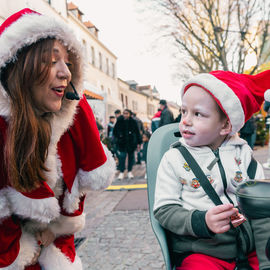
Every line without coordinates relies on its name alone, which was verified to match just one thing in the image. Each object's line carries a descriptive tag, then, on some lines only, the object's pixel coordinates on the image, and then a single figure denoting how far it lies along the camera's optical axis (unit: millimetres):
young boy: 1084
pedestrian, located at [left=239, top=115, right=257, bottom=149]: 6391
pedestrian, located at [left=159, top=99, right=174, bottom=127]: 6375
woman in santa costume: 1042
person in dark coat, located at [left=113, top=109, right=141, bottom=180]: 6191
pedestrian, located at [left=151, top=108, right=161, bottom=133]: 7639
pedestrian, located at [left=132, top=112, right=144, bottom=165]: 7867
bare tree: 9305
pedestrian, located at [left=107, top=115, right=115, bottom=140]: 9284
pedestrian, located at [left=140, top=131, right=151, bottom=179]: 6273
